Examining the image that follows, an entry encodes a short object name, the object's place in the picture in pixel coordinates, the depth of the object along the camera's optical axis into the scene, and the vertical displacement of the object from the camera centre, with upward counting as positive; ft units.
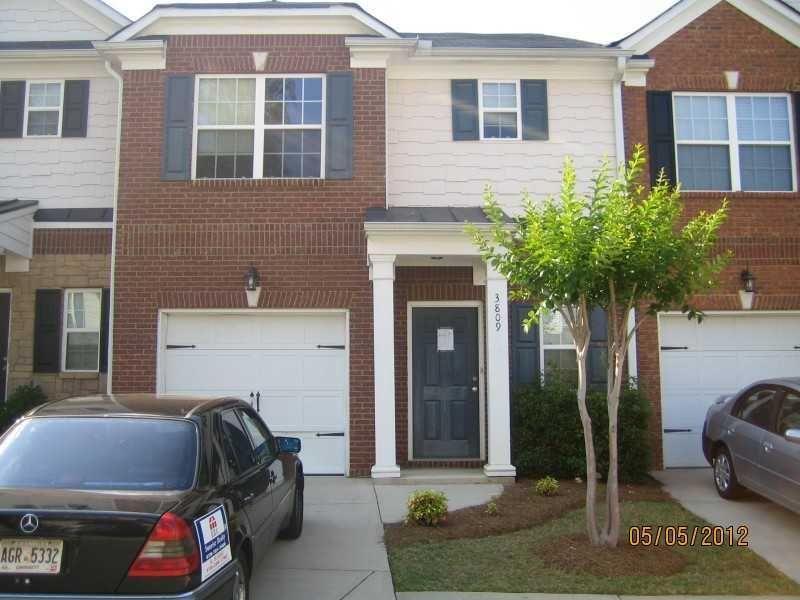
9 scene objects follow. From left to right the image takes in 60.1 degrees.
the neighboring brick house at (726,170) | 33.27 +9.39
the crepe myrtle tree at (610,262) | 18.60 +2.66
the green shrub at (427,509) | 22.44 -4.84
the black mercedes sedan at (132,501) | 11.32 -2.49
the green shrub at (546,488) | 26.76 -4.95
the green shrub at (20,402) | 30.89 -1.89
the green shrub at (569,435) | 29.78 -3.25
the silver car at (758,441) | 21.86 -2.86
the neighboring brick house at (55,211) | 33.42 +7.30
